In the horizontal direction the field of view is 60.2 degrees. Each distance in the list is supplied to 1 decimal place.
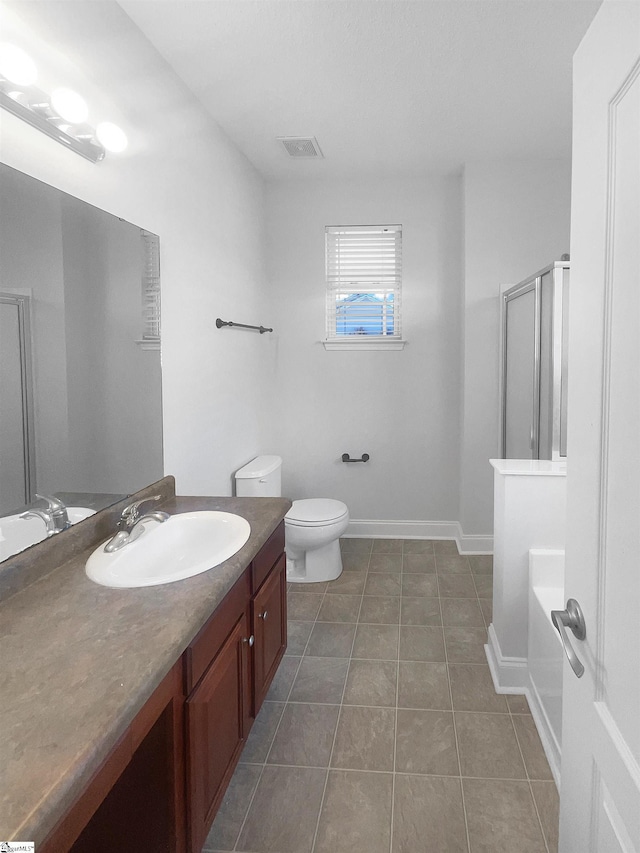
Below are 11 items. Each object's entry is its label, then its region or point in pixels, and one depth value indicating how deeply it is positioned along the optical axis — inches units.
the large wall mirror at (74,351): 54.4
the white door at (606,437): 27.3
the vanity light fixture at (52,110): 54.2
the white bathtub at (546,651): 71.3
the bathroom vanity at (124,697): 31.0
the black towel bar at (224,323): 114.1
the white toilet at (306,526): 125.9
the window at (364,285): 155.0
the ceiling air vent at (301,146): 125.0
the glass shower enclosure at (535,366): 94.3
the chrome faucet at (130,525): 62.0
